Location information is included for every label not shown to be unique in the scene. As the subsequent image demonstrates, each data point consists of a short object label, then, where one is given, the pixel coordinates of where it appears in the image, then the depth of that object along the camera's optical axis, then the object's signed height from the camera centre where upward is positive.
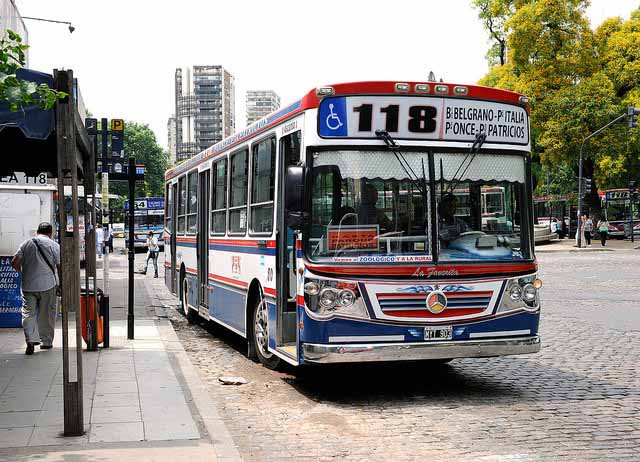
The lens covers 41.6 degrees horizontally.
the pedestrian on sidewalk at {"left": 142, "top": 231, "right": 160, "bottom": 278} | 31.90 -0.53
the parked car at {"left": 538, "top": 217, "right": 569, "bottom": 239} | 55.62 +0.32
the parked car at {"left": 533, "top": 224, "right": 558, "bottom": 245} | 49.22 -0.26
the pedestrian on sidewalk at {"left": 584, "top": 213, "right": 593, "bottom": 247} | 44.09 +0.06
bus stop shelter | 6.58 +0.60
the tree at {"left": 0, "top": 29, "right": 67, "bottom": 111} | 6.42 +1.15
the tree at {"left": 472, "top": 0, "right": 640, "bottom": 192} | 44.94 +8.45
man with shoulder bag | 11.34 -0.67
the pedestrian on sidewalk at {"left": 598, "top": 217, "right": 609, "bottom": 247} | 44.81 -0.05
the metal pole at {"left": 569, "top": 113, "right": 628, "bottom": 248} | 41.97 +2.39
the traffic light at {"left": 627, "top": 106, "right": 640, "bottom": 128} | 34.94 +4.86
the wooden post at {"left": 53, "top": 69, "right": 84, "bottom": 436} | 6.57 -0.02
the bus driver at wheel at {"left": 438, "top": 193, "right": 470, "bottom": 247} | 8.38 +0.10
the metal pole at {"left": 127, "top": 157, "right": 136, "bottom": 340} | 12.77 -0.21
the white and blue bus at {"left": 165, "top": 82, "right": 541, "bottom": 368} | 8.07 +0.03
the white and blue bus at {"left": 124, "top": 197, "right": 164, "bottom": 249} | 56.00 +1.24
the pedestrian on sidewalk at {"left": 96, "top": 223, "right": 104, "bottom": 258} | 32.62 -0.05
